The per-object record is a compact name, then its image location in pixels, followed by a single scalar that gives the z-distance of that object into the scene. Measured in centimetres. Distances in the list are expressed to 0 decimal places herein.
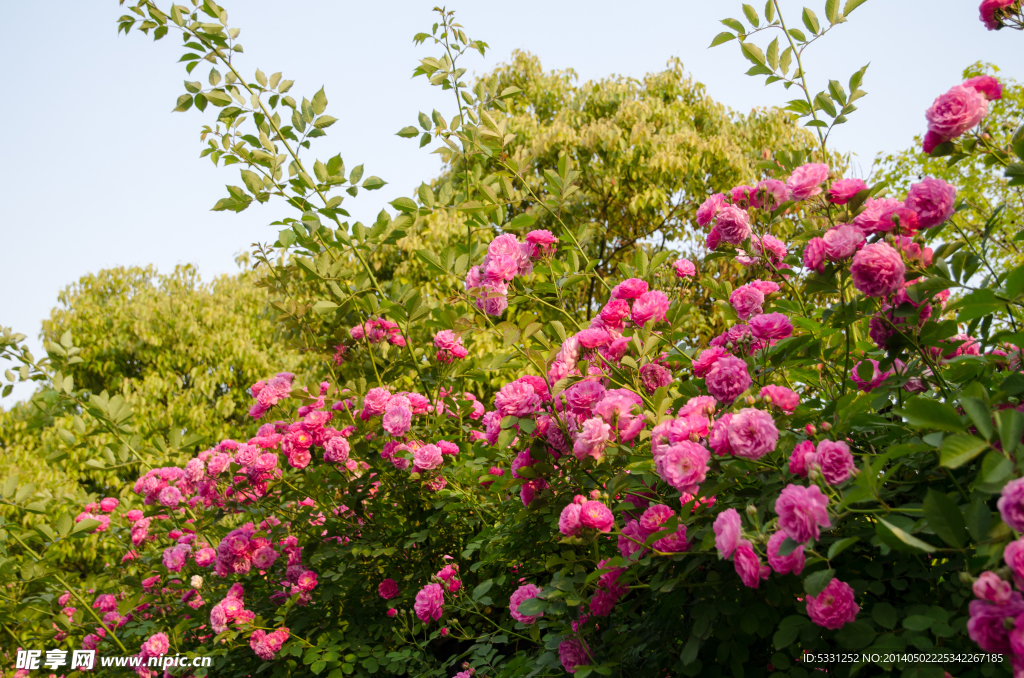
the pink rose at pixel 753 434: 120
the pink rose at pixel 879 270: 120
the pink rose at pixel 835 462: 111
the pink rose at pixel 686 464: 124
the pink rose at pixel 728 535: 111
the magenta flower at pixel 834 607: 112
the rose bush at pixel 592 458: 113
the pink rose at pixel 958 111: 122
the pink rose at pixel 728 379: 138
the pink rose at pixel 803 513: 100
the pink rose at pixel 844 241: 132
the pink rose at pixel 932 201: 122
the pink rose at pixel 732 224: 163
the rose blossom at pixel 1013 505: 79
